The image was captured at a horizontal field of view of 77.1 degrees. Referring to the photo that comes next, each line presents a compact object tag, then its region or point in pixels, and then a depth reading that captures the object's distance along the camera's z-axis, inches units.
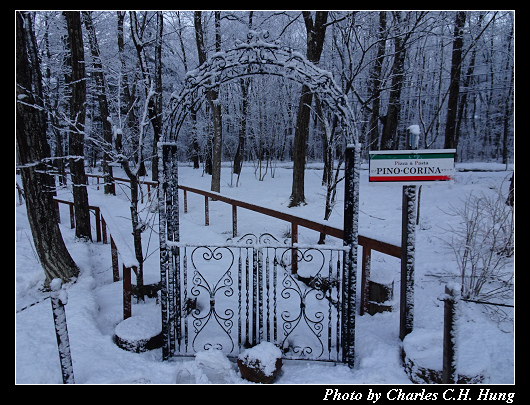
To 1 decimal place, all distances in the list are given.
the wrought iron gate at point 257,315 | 119.2
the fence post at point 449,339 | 87.3
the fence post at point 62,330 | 87.6
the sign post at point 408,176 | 108.4
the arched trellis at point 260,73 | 109.0
